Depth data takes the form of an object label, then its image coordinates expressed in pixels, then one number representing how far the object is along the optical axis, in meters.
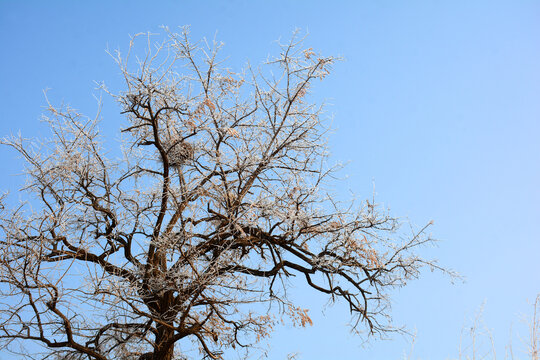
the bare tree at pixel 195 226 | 6.89
